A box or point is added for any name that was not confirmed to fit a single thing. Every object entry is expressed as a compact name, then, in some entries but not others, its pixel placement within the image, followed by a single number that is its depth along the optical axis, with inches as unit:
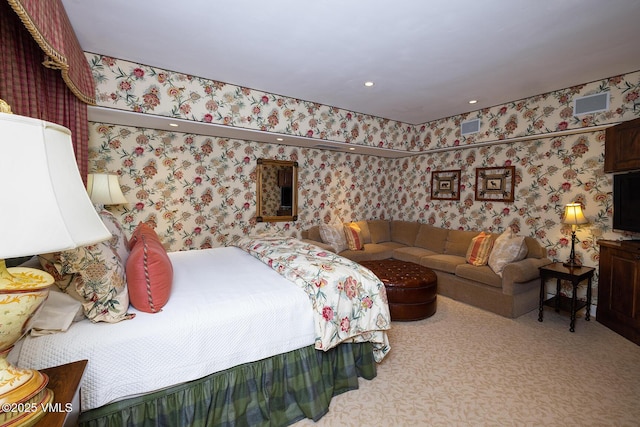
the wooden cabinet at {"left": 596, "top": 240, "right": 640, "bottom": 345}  105.0
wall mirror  161.8
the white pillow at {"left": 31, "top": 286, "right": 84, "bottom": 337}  49.8
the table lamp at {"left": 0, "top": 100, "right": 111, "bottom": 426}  23.8
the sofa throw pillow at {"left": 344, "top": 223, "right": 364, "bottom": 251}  177.9
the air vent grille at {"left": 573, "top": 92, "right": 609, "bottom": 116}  118.9
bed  52.0
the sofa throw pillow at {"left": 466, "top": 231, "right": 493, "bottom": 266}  146.7
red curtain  58.2
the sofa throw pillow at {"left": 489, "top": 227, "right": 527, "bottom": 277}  134.6
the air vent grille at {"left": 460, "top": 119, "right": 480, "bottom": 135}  161.6
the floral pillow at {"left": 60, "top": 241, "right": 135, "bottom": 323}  53.4
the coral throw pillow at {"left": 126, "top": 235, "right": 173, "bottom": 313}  60.7
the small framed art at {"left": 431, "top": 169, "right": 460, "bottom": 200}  183.0
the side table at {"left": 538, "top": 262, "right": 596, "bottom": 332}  117.0
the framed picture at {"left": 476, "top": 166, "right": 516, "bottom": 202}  156.3
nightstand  30.5
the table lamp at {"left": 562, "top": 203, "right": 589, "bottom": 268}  122.4
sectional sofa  129.6
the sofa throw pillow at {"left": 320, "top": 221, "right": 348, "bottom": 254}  171.5
